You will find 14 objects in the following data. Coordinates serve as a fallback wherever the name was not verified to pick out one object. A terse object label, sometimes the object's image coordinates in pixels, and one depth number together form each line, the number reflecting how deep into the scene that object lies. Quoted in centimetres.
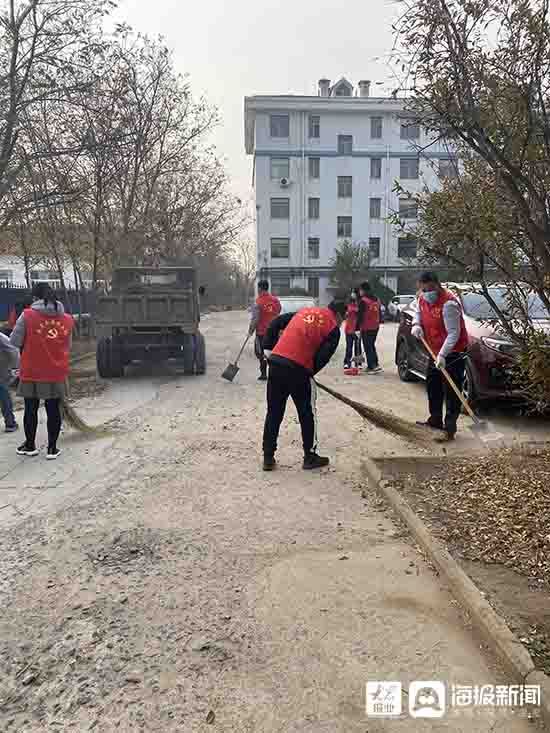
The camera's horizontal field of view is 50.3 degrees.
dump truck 1077
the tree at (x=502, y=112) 357
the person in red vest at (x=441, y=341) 627
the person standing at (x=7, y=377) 699
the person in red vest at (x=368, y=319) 1120
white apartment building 4575
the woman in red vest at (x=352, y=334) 1151
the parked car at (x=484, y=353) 444
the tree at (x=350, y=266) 4419
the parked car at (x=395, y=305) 3316
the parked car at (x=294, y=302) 1578
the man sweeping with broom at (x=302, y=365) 535
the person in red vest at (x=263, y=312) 1057
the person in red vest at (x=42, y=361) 595
